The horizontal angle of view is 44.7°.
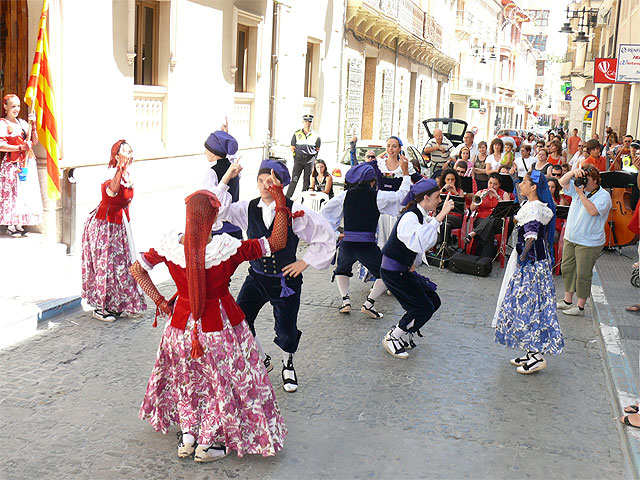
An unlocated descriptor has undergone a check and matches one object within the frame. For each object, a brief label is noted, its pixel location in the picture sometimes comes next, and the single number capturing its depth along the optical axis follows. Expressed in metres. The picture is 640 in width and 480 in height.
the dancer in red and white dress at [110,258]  7.43
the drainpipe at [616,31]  30.54
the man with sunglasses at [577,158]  16.09
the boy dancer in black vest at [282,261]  5.43
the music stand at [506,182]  11.62
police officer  14.99
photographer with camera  8.19
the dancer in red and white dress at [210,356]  4.44
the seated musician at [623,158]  13.31
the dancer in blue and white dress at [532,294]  6.59
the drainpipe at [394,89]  31.83
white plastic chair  11.88
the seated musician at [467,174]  11.81
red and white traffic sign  23.19
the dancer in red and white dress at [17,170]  9.73
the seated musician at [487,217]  11.14
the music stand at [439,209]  11.16
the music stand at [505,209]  10.93
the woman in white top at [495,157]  13.34
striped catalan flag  9.51
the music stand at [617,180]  11.84
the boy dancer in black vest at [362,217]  7.80
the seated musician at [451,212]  10.95
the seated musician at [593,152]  13.49
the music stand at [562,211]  10.72
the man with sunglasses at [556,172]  12.21
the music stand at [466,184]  12.09
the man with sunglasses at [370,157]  9.77
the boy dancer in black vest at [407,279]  6.60
